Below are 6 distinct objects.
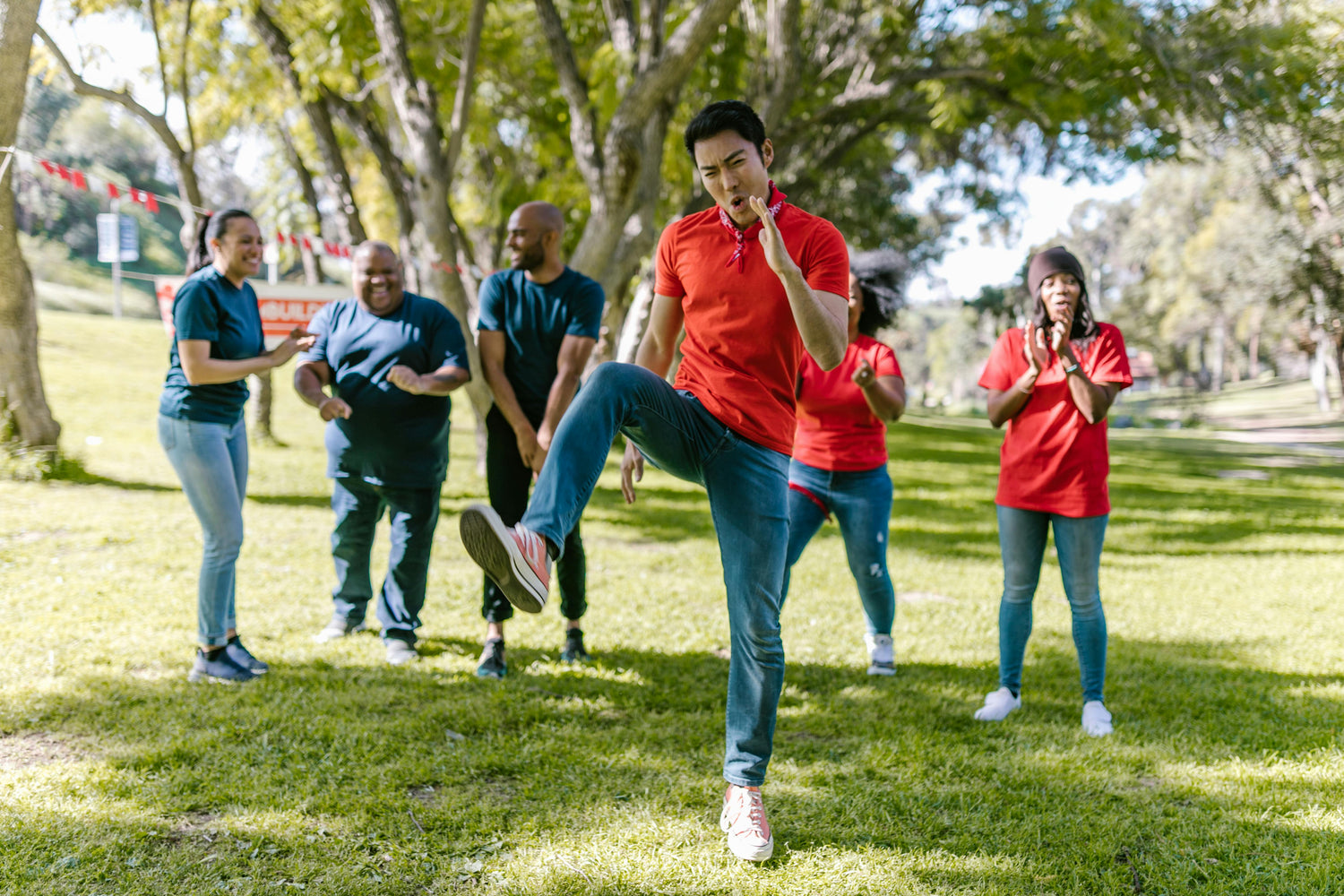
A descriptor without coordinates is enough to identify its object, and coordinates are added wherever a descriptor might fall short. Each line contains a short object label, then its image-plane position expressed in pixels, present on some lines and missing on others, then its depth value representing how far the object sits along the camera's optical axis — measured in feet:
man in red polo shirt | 9.55
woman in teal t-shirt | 14.69
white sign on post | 87.09
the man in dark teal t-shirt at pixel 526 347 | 16.08
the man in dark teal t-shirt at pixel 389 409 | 16.67
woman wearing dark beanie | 14.32
